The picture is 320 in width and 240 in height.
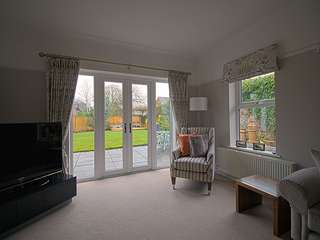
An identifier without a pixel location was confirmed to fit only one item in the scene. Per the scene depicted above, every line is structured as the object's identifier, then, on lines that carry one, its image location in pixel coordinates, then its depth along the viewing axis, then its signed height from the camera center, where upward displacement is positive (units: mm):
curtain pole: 2789 +1136
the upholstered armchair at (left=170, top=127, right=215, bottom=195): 2682 -730
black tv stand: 1751 -879
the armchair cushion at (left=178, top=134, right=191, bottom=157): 3189 -446
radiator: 2393 -704
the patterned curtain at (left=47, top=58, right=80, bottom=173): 2809 +552
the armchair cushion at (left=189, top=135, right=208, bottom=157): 3088 -452
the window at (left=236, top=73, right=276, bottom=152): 2783 +165
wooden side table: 1730 -897
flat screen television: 1979 -365
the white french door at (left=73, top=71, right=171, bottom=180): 3471 -91
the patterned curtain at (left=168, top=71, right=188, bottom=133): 3881 +564
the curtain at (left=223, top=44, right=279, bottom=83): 2512 +900
